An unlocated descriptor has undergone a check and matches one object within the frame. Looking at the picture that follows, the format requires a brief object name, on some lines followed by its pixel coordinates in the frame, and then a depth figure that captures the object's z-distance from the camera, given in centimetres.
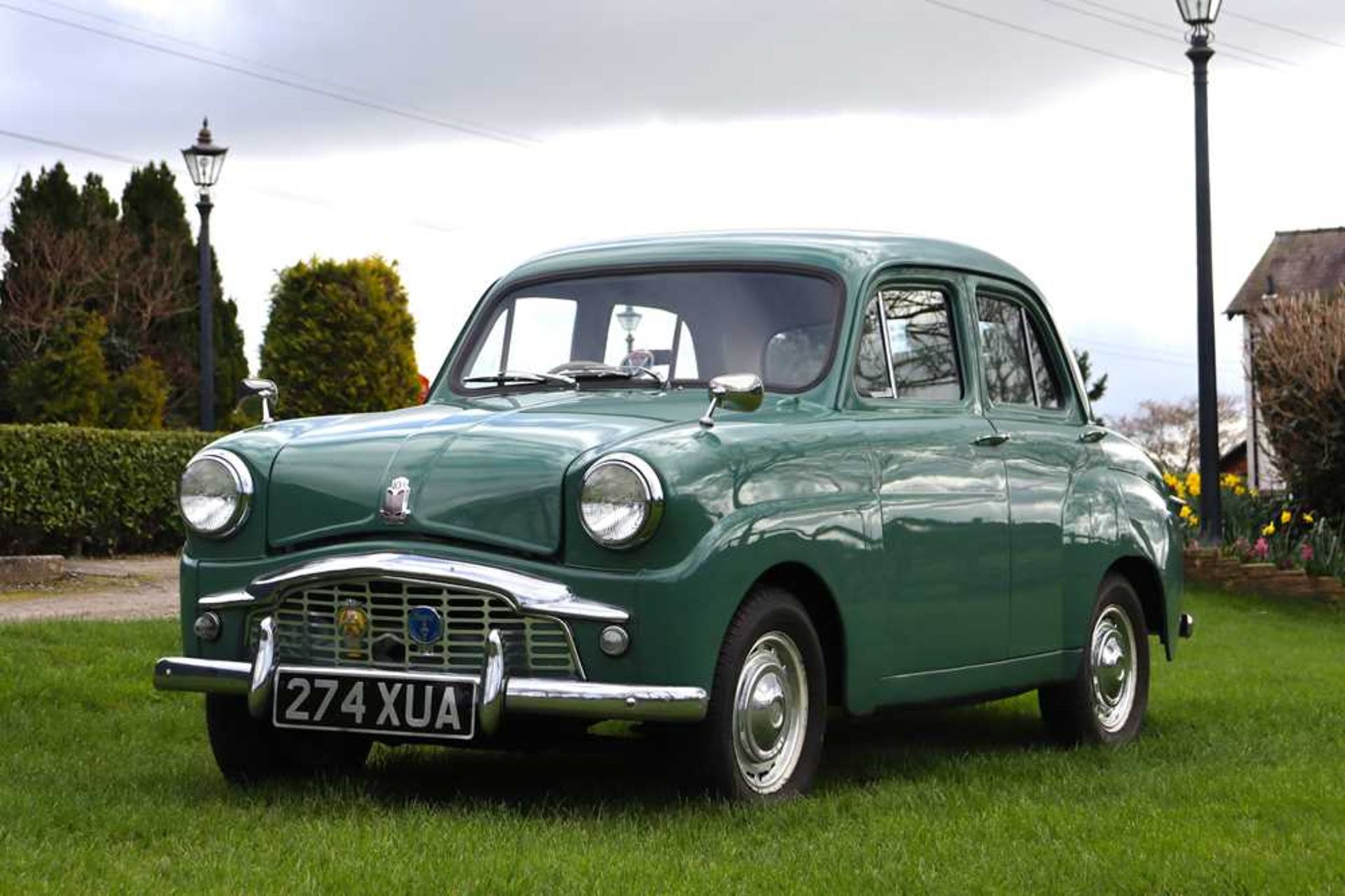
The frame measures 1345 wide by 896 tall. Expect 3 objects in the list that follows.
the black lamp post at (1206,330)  1895
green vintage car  605
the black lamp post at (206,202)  2437
